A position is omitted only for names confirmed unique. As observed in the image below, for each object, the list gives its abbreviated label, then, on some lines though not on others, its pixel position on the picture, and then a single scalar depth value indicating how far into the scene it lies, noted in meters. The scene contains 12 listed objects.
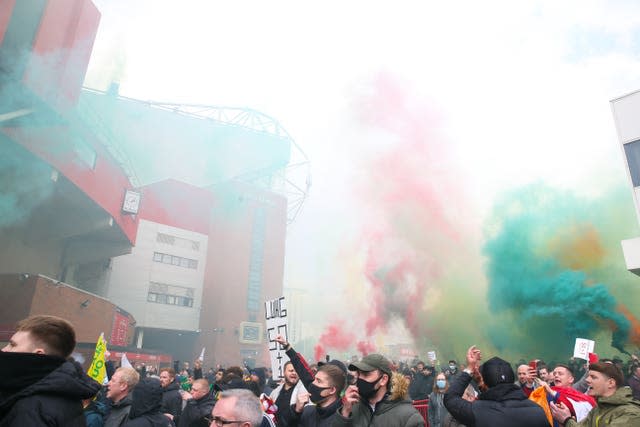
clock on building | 27.97
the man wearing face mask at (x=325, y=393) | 4.06
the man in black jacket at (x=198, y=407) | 4.98
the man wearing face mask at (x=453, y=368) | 12.59
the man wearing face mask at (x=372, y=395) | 3.44
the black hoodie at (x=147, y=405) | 4.03
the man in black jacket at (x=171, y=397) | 6.34
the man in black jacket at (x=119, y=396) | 4.29
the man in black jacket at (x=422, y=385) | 11.83
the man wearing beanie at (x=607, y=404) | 3.23
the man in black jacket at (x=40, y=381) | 2.25
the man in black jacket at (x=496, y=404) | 3.30
